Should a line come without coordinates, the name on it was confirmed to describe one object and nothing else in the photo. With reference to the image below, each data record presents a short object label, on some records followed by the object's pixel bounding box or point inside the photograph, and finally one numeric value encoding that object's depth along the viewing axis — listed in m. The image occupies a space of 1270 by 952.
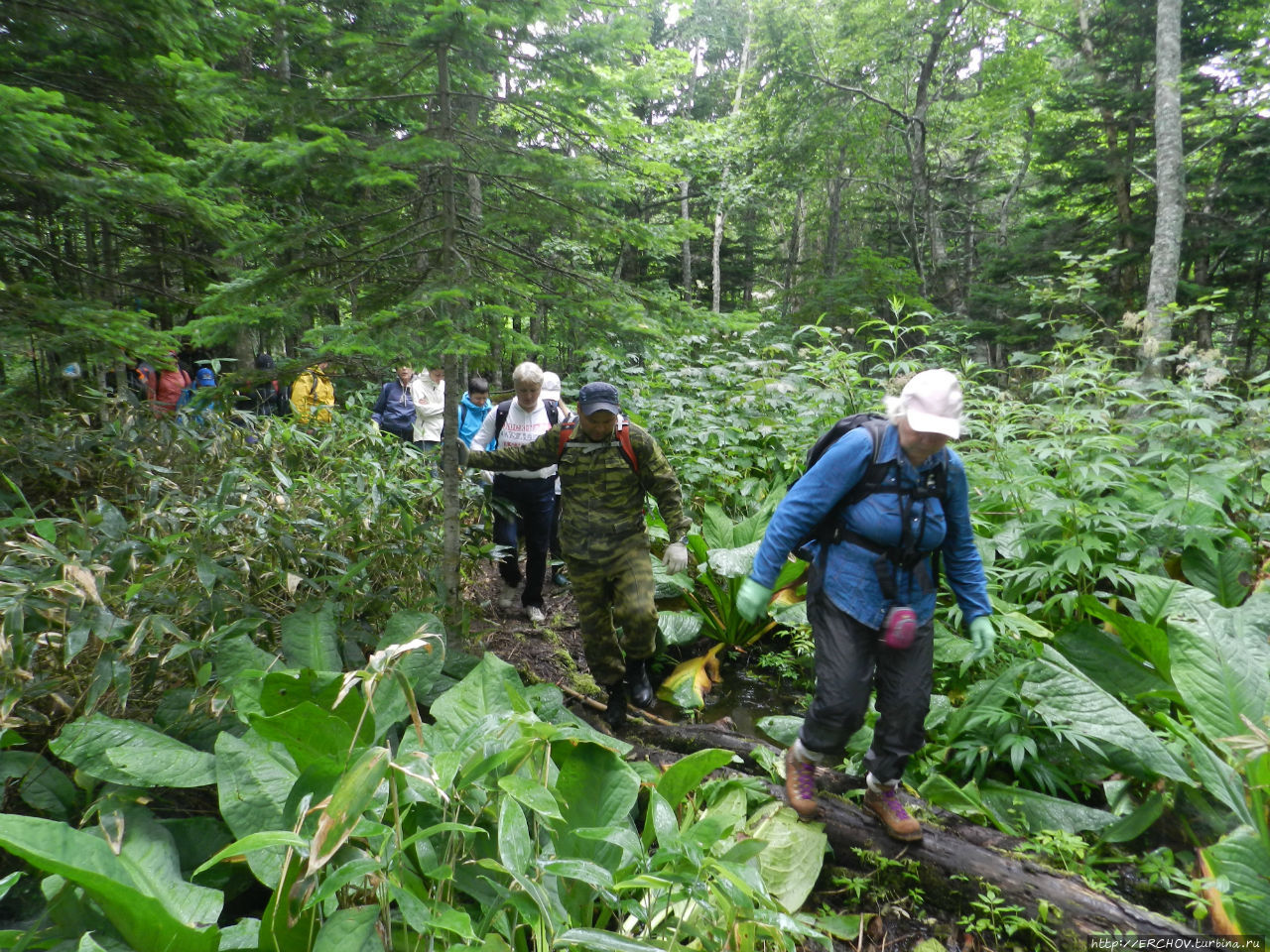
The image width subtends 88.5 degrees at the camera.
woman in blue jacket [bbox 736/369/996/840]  2.72
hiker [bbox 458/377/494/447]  6.86
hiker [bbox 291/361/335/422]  6.73
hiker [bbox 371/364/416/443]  7.90
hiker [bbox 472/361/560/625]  5.40
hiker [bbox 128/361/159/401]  8.49
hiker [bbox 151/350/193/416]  8.62
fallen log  2.30
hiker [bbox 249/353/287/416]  6.79
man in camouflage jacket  4.12
